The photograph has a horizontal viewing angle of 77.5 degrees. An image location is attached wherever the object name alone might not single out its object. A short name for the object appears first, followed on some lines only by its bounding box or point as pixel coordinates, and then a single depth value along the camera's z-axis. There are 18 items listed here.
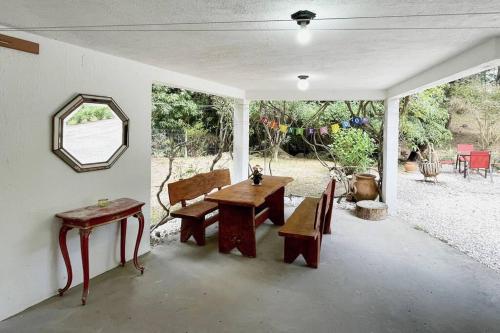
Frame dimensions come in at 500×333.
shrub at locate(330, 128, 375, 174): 6.41
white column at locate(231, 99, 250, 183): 6.04
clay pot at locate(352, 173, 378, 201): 5.65
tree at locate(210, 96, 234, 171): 6.08
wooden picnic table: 3.38
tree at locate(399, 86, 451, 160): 6.74
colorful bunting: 5.79
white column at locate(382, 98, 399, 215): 5.34
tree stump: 4.98
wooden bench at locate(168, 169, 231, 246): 3.72
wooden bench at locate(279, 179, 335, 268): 3.09
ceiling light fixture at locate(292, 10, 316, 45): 1.89
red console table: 2.46
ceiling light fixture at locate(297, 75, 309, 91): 4.20
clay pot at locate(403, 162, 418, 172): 10.02
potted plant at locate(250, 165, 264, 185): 4.26
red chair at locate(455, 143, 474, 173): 9.36
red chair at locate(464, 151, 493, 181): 8.36
